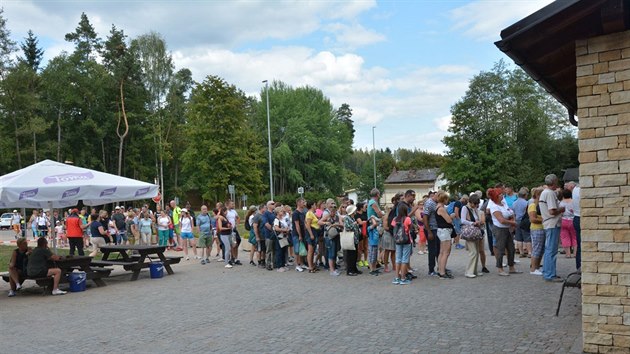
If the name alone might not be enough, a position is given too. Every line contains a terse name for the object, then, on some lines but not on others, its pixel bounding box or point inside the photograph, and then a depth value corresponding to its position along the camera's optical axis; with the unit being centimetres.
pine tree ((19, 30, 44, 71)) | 6738
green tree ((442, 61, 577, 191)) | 5103
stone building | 513
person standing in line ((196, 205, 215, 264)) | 1546
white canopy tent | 1016
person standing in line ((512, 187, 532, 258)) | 1269
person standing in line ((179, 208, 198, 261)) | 1695
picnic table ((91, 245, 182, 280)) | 1280
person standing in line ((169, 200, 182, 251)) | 2011
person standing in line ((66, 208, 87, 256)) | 1584
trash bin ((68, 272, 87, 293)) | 1129
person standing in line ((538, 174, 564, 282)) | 930
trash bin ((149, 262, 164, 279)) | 1298
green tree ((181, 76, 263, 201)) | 4916
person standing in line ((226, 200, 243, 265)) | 1488
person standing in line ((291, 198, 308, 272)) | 1289
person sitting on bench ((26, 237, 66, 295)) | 1077
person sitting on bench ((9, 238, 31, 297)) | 1107
